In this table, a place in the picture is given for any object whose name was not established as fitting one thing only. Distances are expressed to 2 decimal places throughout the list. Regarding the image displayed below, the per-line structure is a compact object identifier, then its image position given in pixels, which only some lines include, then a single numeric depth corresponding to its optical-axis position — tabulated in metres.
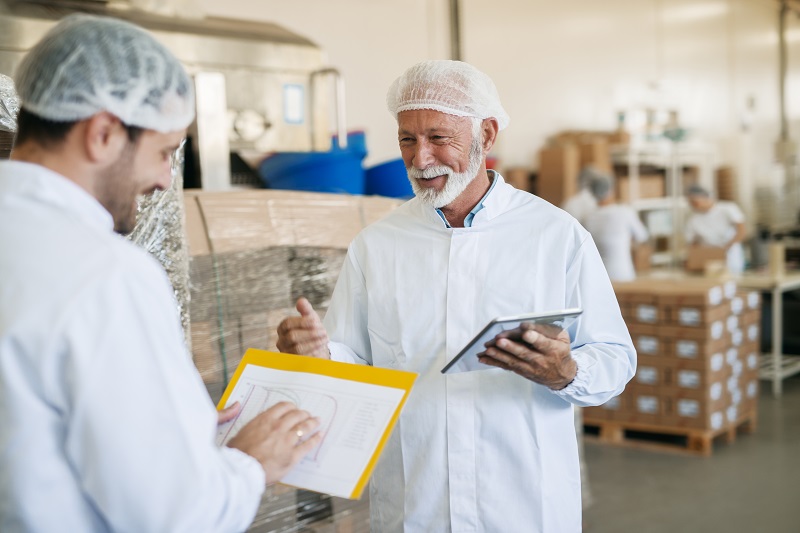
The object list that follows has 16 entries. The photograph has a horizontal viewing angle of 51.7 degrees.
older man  1.81
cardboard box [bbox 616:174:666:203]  9.03
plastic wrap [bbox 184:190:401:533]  2.49
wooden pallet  5.31
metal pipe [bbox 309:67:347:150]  4.23
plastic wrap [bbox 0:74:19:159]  1.95
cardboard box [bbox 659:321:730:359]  5.19
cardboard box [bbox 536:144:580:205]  8.26
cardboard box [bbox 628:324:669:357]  5.34
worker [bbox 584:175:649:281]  6.46
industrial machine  3.72
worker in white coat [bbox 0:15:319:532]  0.97
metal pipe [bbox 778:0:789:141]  13.88
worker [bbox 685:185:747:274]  7.93
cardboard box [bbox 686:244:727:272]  7.16
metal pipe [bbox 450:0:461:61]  7.65
